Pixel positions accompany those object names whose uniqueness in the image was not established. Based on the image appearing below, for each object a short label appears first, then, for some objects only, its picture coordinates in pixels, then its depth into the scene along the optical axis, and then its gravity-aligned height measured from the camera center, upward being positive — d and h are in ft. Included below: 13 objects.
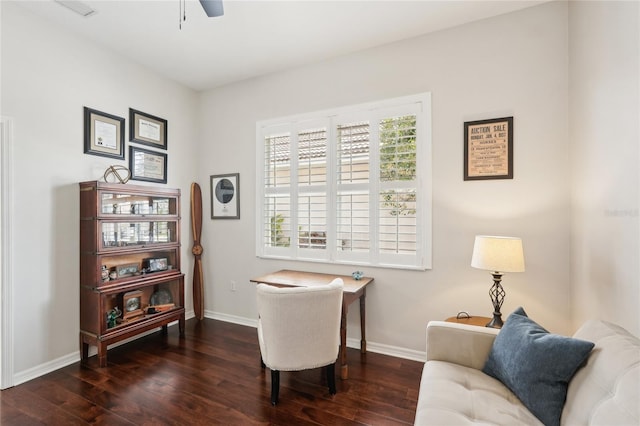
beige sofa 3.39 -2.56
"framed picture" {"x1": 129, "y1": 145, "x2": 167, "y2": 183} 10.80 +1.76
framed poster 8.15 +1.75
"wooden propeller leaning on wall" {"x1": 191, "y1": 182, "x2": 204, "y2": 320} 12.61 -1.78
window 9.21 +0.90
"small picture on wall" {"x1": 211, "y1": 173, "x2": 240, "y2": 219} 12.28 +0.64
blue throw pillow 4.13 -2.29
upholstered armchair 6.69 -2.62
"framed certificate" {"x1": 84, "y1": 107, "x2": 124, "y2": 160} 9.37 +2.54
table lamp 6.72 -1.00
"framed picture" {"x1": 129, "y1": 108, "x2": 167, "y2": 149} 10.77 +3.09
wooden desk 8.11 -2.18
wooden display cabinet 8.76 -1.72
